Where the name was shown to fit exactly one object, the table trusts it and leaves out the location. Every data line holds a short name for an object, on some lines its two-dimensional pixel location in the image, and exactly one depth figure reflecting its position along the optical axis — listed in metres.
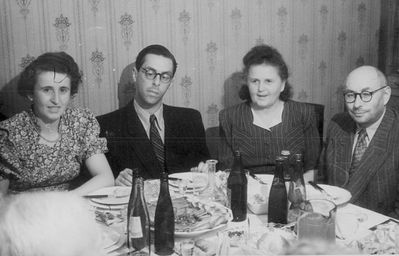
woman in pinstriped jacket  2.42
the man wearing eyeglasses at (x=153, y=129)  2.42
